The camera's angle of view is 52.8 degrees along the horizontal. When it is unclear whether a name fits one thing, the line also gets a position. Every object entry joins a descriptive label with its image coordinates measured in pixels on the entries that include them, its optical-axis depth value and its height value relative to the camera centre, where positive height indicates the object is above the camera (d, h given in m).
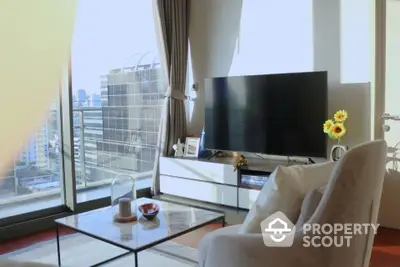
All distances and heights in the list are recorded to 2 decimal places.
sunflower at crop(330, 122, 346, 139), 3.36 -0.17
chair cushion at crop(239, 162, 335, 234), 1.77 -0.37
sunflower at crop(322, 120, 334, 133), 3.39 -0.13
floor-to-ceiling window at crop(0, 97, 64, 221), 3.80 -0.57
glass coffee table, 2.24 -0.69
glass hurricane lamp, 2.60 -0.60
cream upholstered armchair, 1.60 -0.45
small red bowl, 2.58 -0.63
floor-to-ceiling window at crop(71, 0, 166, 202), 4.16 +0.24
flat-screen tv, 3.55 -0.02
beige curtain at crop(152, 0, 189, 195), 4.52 +0.51
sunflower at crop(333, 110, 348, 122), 3.41 -0.05
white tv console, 3.78 -0.67
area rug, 2.91 -1.07
